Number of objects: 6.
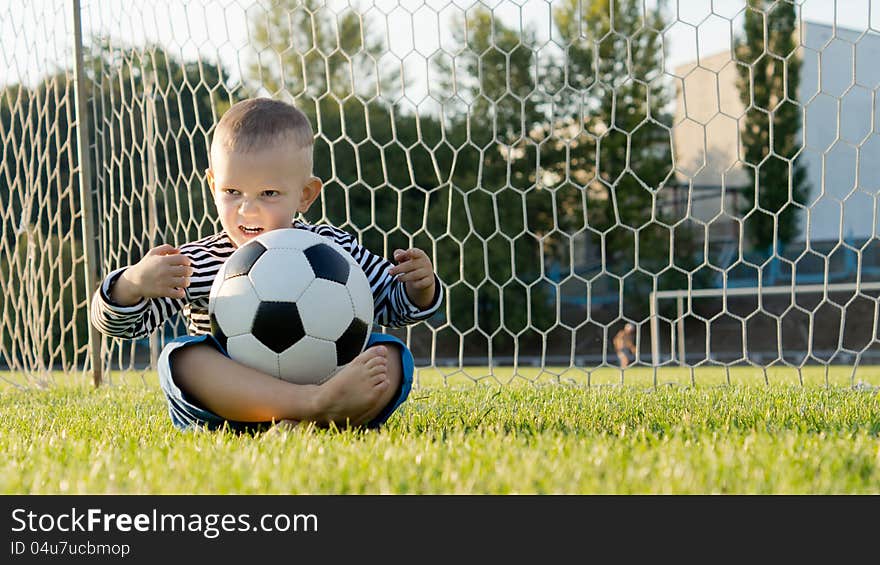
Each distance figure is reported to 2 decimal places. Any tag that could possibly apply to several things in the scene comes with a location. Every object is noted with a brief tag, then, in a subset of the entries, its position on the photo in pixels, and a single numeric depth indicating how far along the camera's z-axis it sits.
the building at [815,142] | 18.70
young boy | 1.88
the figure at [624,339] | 10.29
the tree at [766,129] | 17.06
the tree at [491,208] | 14.73
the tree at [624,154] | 14.10
